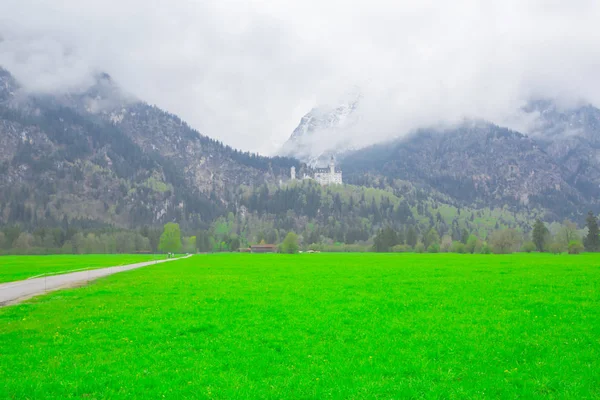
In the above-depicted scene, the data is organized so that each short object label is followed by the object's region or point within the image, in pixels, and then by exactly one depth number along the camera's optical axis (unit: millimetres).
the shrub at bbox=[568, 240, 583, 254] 122938
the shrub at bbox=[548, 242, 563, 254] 128413
